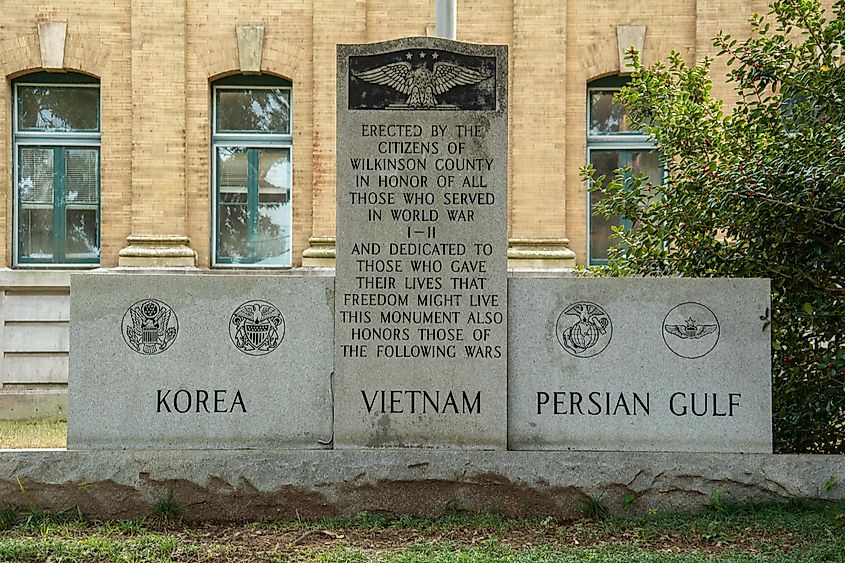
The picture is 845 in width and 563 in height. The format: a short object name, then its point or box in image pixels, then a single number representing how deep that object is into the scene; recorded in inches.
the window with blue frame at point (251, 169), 528.1
